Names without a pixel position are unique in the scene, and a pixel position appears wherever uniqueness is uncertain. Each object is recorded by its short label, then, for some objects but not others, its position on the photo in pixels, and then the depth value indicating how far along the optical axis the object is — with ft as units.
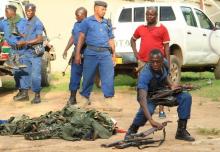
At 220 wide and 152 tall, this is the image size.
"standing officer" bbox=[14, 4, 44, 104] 37.91
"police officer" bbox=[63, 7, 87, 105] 36.52
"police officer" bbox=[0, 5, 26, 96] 38.69
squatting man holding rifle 23.50
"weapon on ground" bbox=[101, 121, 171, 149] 23.64
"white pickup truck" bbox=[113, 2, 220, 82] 44.09
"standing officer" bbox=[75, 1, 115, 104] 33.45
